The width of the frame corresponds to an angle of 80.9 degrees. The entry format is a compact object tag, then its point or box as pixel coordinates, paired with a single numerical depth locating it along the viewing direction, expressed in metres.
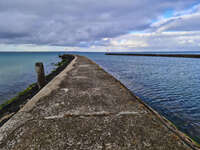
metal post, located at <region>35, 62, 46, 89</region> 6.59
